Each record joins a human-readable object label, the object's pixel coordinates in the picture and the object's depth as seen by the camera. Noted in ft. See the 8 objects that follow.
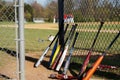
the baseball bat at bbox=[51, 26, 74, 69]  22.26
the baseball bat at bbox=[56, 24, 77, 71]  21.80
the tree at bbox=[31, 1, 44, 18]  191.03
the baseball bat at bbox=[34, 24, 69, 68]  23.14
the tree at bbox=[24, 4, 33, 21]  167.50
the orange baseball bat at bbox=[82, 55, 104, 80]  18.32
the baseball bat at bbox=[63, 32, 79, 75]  20.99
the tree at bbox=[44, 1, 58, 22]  189.98
